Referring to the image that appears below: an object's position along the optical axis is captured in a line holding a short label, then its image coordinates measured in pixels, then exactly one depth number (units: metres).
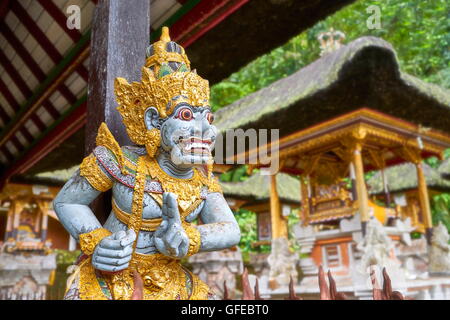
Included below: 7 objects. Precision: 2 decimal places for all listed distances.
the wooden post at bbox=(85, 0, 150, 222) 1.97
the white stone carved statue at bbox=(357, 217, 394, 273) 6.65
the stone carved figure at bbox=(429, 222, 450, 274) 8.13
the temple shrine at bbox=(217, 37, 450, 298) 6.57
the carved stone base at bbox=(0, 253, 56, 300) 8.47
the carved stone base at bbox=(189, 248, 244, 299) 9.07
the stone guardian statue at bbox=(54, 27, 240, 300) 1.53
